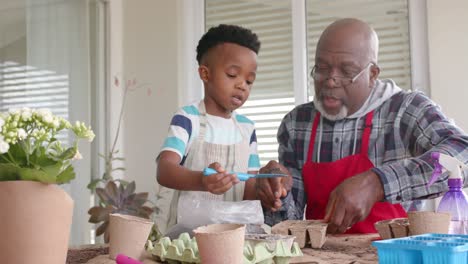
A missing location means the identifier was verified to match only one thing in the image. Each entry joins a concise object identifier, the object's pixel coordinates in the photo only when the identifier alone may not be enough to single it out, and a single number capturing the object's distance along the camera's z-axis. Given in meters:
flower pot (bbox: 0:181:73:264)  1.37
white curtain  3.36
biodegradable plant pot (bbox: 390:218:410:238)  1.72
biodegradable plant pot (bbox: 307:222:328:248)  1.72
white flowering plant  1.40
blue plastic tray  1.13
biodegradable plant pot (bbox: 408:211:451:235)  1.64
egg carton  1.48
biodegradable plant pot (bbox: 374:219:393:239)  1.75
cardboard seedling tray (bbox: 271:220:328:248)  1.72
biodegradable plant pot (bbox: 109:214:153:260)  1.54
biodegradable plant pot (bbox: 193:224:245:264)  1.31
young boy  2.01
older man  2.15
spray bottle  1.74
